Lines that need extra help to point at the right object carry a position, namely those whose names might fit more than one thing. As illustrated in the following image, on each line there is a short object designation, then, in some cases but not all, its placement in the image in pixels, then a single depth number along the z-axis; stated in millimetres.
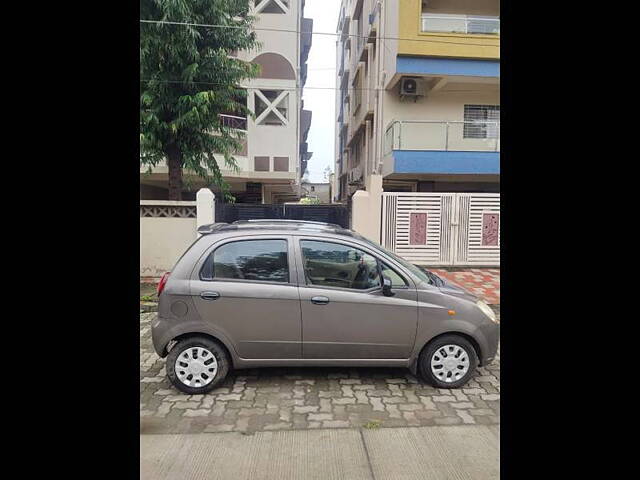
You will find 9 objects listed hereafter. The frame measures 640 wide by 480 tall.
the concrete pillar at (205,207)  7926
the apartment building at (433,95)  11023
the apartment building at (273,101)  12734
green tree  6449
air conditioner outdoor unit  12297
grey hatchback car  3424
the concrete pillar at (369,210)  9422
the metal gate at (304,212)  10031
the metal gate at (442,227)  9578
